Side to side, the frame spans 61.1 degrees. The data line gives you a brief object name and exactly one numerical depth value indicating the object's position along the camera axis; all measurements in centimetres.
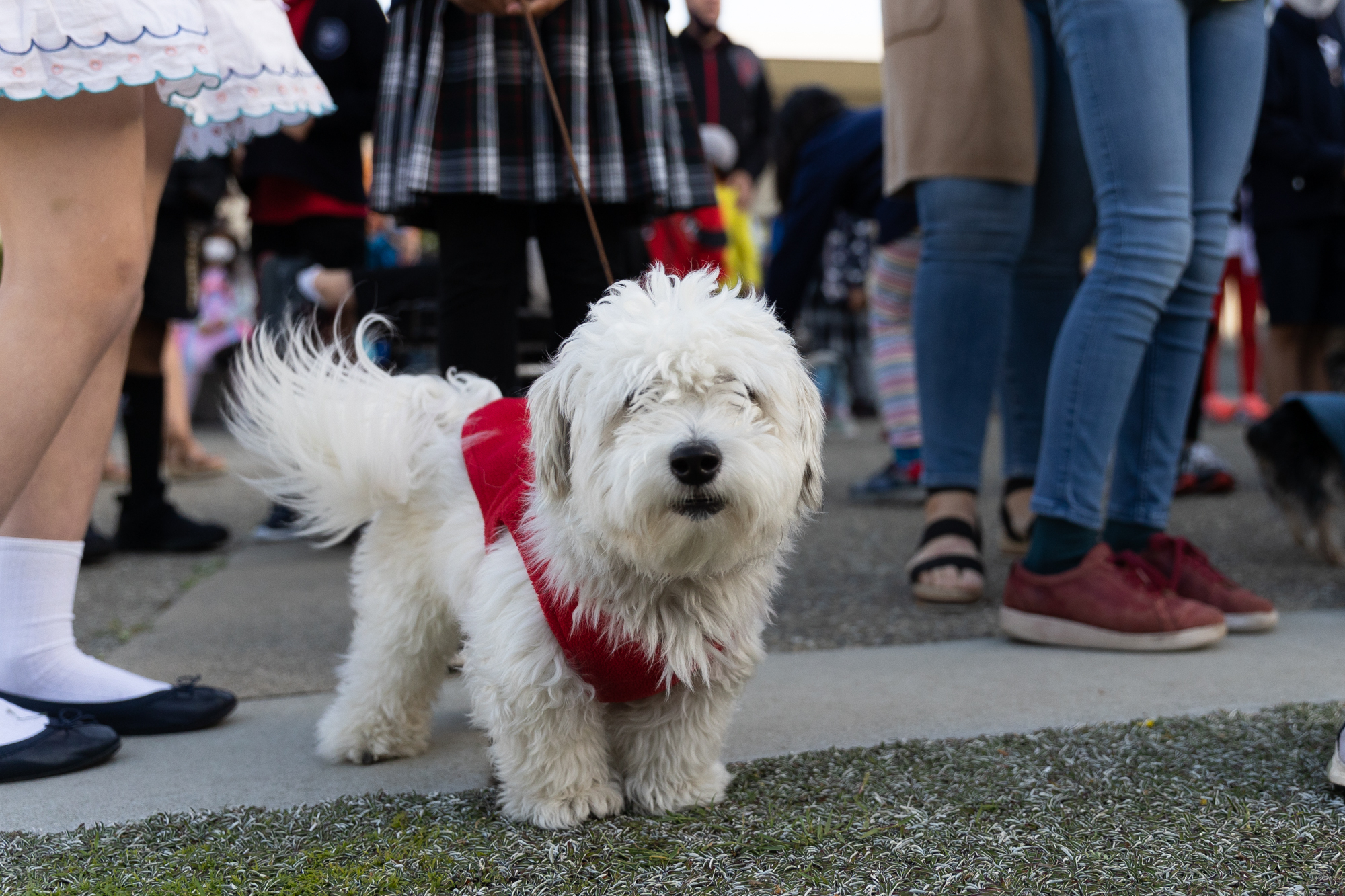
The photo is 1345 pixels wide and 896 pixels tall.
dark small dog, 382
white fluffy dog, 172
